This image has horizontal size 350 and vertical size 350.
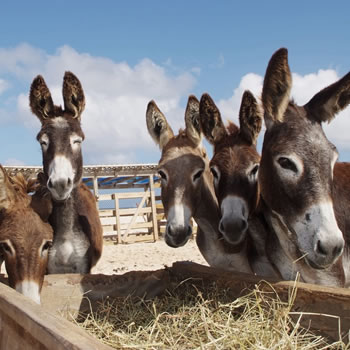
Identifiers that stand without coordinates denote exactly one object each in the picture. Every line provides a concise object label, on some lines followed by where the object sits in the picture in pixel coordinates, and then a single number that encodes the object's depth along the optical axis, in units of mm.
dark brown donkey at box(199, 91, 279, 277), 3297
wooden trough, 1445
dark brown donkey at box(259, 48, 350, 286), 2328
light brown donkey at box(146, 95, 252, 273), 3551
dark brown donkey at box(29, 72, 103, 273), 3805
